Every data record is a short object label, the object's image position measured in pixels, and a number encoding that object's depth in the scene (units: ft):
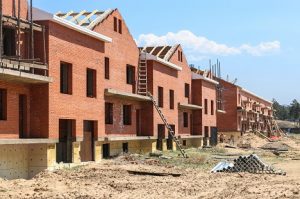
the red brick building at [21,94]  64.18
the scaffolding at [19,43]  63.31
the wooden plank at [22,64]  61.52
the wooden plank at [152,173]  73.57
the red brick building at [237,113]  204.74
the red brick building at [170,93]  114.58
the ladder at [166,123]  110.34
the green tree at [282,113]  517.14
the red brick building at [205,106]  155.22
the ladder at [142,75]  111.86
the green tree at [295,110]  463.83
